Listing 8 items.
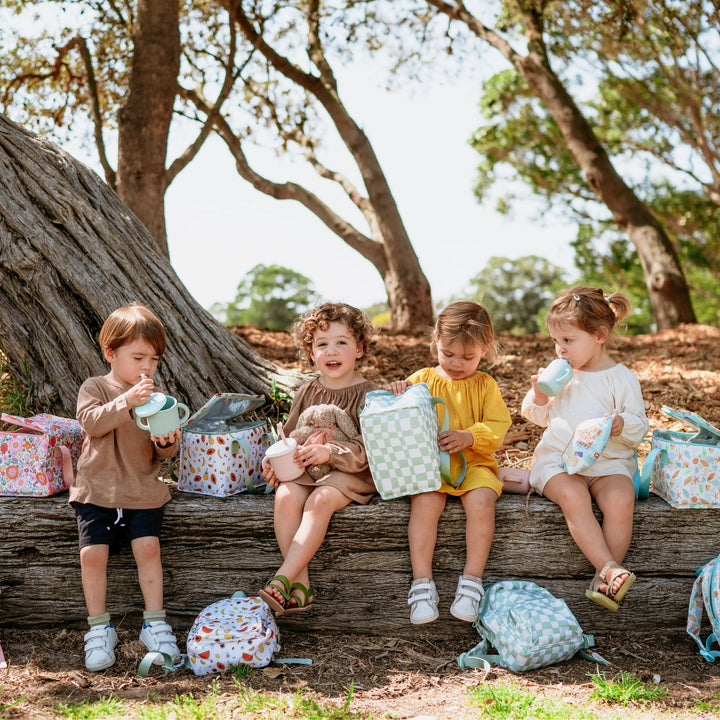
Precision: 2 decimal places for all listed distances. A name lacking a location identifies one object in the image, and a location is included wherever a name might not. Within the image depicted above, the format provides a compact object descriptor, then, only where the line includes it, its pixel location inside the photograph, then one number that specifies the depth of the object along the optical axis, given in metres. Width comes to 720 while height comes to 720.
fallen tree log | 3.40
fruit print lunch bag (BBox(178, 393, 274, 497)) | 3.55
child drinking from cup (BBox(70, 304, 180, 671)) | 3.18
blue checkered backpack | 3.05
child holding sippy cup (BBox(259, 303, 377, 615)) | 3.20
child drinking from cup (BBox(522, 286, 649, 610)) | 3.28
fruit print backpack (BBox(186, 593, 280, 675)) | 3.04
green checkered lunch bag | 3.20
